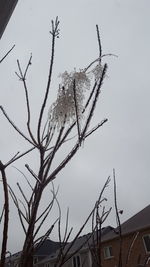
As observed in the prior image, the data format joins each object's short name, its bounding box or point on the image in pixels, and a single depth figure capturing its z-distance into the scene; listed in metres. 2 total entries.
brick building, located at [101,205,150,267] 17.47
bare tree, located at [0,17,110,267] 0.86
